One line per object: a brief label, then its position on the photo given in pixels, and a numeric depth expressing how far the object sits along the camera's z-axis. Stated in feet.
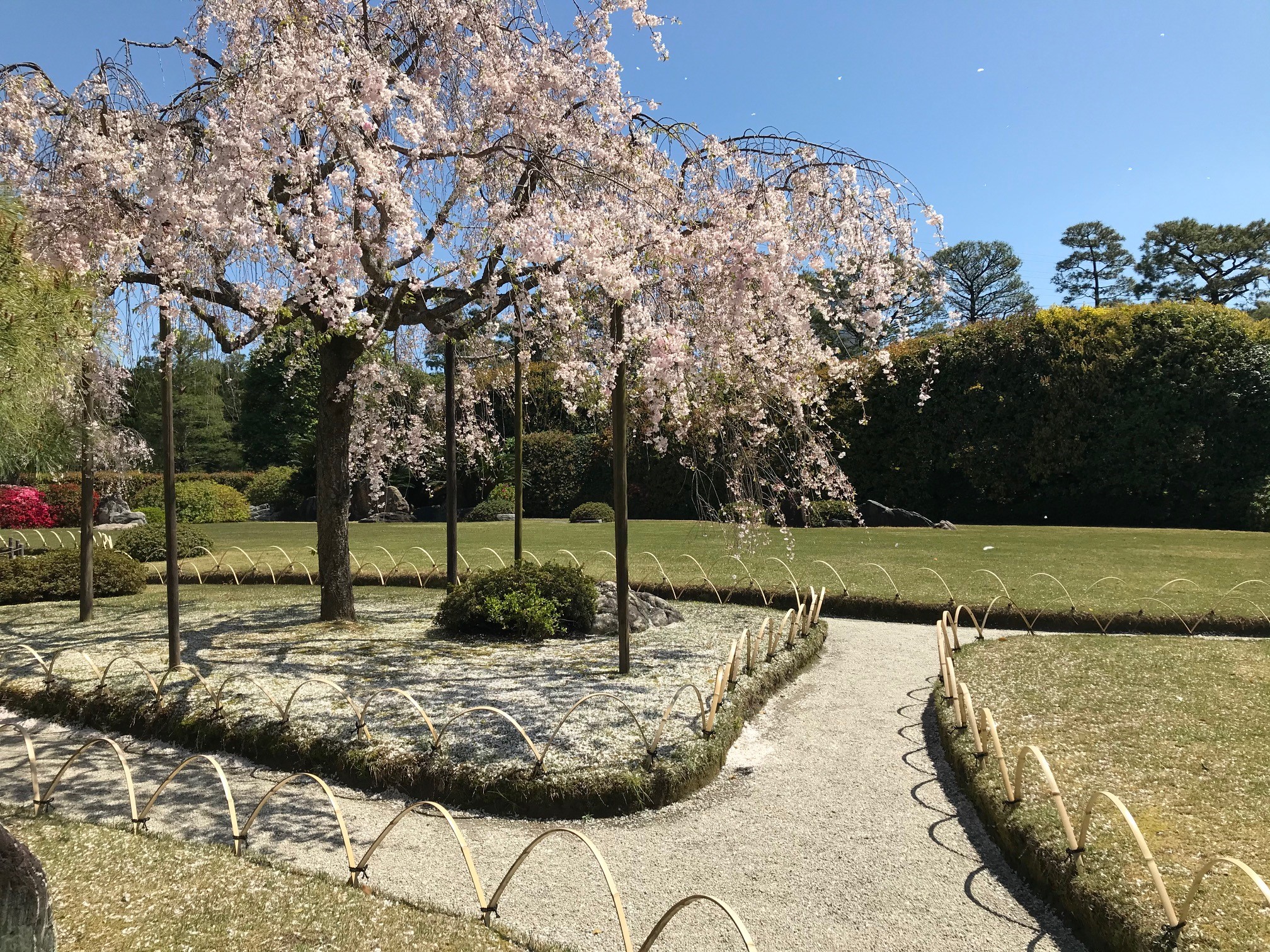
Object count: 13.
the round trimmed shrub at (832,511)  66.18
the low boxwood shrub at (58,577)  39.52
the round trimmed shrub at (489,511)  77.05
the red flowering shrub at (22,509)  75.15
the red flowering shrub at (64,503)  80.69
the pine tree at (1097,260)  144.36
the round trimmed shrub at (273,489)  93.61
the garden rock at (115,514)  78.07
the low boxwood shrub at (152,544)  48.29
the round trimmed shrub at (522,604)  29.30
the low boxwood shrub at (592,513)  73.20
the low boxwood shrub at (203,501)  82.69
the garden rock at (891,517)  65.62
